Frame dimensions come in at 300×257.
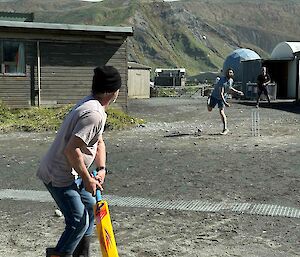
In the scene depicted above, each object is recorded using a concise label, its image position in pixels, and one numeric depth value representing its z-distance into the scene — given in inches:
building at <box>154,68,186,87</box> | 2280.3
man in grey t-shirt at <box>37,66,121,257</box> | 154.5
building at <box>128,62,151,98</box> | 1434.5
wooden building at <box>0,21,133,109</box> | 734.5
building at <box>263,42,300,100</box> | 1243.8
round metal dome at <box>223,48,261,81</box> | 1448.1
